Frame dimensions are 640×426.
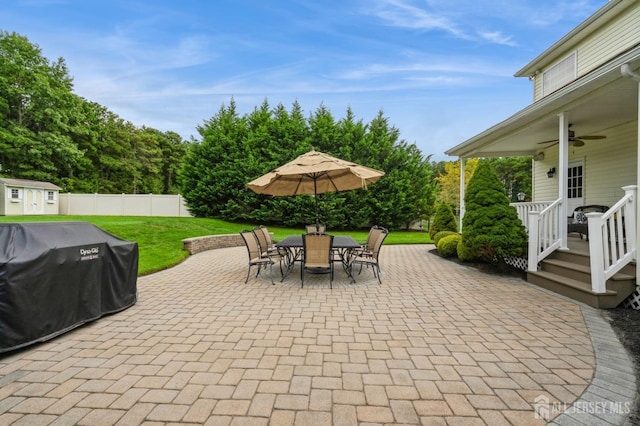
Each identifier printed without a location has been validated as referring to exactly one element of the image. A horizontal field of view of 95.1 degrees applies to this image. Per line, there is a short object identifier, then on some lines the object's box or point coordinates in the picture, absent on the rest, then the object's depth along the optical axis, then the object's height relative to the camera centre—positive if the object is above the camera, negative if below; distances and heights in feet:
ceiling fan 22.80 +5.84
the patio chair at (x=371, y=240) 20.35 -2.15
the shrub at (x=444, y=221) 33.81 -1.15
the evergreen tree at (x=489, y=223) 20.27 -0.85
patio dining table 19.29 -2.27
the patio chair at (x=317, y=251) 17.43 -2.42
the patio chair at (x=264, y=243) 21.16 -2.45
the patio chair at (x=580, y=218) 21.59 -0.55
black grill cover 9.03 -2.41
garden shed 64.75 +2.98
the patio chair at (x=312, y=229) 24.77 -1.53
